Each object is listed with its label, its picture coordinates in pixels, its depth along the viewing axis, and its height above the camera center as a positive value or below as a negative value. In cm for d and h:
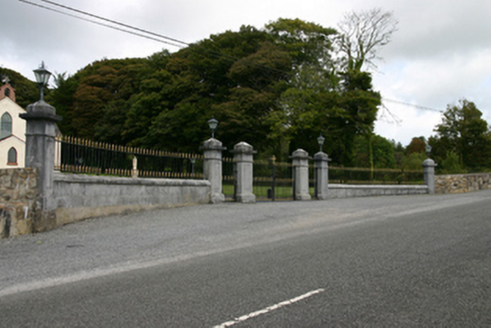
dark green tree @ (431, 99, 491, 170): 4091 +497
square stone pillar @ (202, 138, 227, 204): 1339 +42
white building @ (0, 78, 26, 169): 3741 +499
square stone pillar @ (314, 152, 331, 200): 1750 +15
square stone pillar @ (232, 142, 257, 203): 1416 +22
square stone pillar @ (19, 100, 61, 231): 843 +61
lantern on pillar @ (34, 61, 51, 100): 900 +246
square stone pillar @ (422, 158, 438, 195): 2345 +35
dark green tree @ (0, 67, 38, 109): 5319 +1287
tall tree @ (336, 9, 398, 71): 3225 +1098
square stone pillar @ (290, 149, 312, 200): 1658 +23
